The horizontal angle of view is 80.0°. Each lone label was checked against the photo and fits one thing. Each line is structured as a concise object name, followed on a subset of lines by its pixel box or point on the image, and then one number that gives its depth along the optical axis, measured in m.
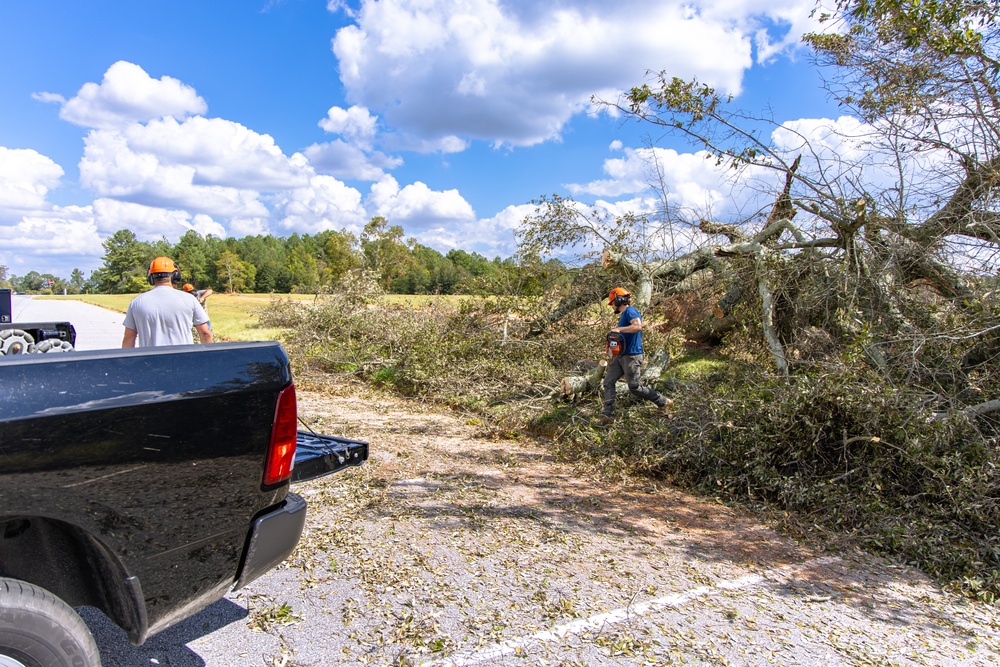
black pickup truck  1.72
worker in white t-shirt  4.68
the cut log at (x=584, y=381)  7.96
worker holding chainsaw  7.09
